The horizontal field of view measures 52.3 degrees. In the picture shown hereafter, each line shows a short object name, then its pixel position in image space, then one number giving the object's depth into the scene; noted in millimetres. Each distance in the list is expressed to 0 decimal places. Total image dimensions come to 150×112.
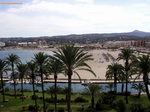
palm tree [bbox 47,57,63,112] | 18266
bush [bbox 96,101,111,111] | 21666
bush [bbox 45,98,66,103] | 24921
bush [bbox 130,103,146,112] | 15019
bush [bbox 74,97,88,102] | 24889
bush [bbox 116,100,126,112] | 17294
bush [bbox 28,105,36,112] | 21828
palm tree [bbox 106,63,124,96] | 25698
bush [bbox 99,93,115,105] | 23156
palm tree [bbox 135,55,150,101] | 17683
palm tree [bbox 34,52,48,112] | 20193
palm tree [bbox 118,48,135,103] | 25326
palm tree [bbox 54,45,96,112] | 14274
